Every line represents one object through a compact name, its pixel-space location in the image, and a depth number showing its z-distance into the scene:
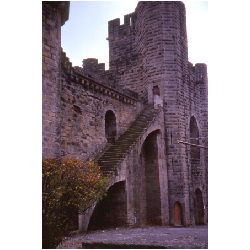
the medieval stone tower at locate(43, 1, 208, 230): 11.54
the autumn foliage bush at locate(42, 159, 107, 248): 7.04
